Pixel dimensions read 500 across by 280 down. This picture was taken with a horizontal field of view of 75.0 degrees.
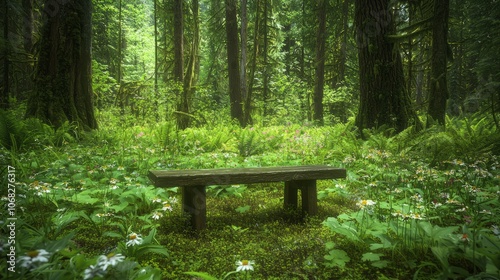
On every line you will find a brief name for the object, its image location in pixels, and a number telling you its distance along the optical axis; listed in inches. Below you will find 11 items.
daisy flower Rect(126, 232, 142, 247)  90.1
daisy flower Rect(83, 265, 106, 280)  54.1
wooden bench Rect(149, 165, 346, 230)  130.8
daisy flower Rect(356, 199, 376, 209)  107.1
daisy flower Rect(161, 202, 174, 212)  113.0
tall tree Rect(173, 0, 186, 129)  447.2
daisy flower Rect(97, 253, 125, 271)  56.5
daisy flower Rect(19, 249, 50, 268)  51.3
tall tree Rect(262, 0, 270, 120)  618.4
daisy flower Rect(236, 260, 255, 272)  75.9
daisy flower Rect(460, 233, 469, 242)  91.4
